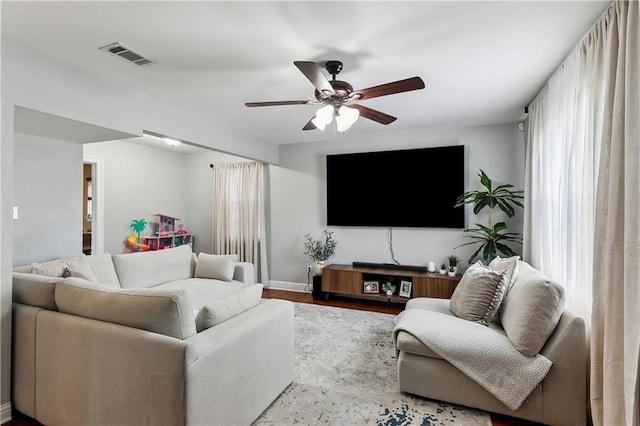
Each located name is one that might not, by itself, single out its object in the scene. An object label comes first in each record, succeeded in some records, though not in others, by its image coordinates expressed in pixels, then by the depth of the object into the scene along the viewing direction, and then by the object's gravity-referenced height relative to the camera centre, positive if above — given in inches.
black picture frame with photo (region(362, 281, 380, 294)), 171.8 -40.3
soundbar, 173.2 -29.9
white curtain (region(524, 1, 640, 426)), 55.5 +3.2
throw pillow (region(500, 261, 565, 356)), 76.4 -24.9
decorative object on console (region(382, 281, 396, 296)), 167.0 -40.2
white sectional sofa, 59.0 -30.1
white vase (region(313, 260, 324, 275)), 187.8 -32.1
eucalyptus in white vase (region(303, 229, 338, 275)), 192.5 -22.0
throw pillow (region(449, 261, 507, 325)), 93.5 -24.9
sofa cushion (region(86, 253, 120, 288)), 124.2 -23.4
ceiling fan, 82.0 +33.8
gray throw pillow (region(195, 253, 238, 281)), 159.6 -28.1
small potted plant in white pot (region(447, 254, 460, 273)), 163.4 -25.2
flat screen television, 168.2 +14.5
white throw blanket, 74.9 -35.5
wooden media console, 155.3 -35.8
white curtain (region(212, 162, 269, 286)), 216.8 -0.7
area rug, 78.4 -50.6
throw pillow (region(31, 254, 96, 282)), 105.6 -19.8
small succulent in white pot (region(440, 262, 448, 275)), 163.3 -29.2
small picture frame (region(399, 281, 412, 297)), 163.9 -39.3
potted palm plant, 147.6 +1.5
